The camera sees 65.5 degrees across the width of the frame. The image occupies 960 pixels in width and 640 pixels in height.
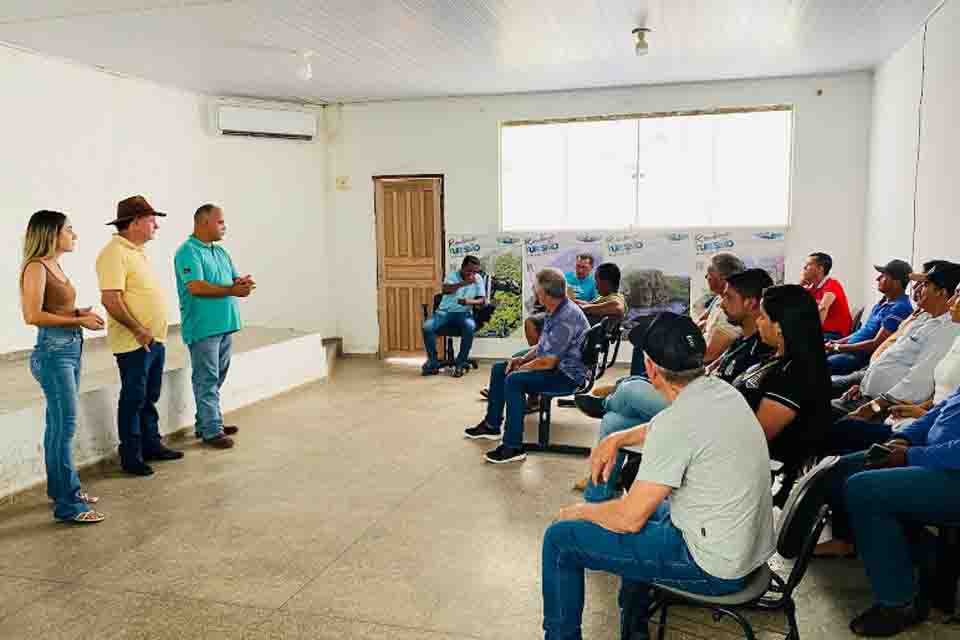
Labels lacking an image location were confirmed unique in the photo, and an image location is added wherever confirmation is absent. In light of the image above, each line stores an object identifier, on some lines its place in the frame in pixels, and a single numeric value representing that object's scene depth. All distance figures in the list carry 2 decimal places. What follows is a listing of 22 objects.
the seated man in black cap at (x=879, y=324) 4.61
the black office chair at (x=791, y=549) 2.07
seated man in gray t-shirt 1.96
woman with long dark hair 2.75
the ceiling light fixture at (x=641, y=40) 5.39
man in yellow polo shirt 4.13
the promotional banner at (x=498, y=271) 8.20
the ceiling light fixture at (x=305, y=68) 6.18
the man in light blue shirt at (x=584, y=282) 6.79
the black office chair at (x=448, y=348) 7.70
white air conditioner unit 7.77
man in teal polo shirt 4.75
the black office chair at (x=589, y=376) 4.54
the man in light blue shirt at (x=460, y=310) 7.60
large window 7.55
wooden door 8.41
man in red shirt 5.54
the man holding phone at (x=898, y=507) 2.44
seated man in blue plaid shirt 4.50
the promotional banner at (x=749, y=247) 7.43
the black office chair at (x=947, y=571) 2.63
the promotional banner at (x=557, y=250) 7.92
